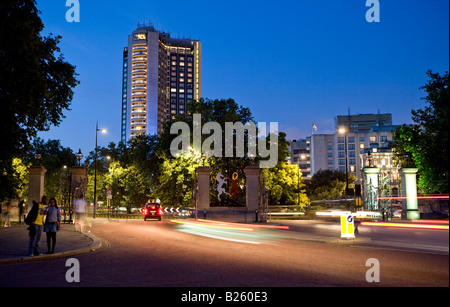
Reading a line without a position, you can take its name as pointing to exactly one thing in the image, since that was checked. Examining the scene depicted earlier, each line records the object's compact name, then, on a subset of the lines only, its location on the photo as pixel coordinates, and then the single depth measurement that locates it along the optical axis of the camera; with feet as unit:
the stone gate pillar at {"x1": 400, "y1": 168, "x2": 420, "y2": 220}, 101.81
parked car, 120.57
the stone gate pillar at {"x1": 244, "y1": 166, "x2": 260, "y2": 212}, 106.63
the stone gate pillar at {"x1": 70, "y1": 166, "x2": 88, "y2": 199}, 108.17
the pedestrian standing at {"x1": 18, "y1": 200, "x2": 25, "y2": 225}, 96.37
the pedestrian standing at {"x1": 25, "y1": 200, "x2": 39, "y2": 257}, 42.22
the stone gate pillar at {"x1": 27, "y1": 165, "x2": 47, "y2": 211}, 102.28
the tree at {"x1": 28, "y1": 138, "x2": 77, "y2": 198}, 238.89
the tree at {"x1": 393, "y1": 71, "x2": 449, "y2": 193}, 110.42
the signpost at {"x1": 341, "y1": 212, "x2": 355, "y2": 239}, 56.02
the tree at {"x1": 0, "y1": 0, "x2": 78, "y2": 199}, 53.26
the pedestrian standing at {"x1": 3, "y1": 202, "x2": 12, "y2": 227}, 80.77
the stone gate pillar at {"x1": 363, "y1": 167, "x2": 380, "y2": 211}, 114.42
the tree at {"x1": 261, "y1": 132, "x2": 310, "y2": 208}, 158.10
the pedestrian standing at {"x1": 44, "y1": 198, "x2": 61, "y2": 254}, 44.32
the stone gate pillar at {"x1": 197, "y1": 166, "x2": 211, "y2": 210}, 111.24
